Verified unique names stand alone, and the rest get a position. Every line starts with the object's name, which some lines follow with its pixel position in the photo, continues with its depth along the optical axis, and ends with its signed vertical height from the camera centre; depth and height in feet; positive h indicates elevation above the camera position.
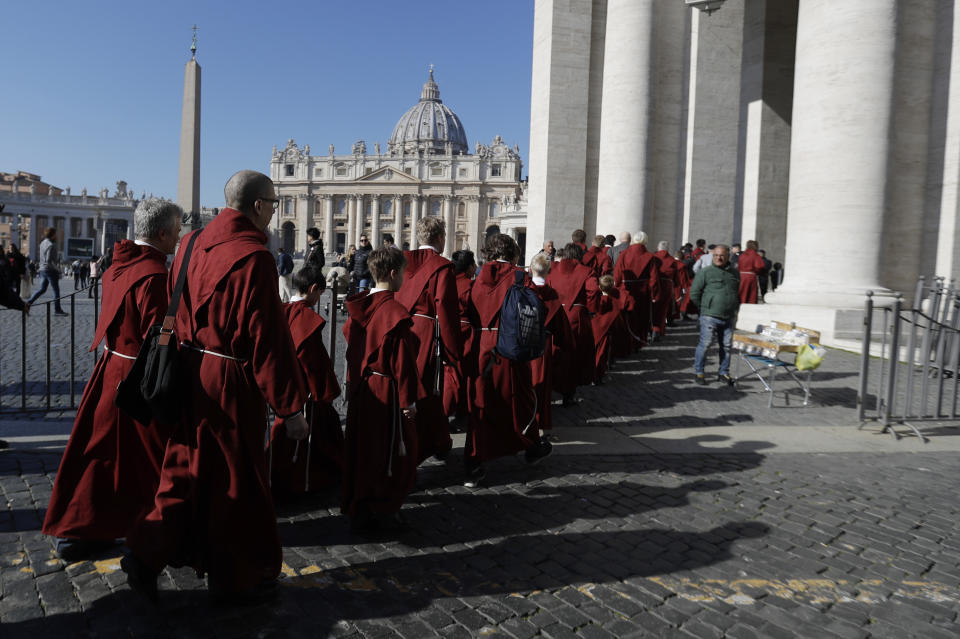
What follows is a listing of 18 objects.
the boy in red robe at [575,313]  21.48 -1.45
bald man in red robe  8.50 -2.03
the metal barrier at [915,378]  18.28 -2.82
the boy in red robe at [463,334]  17.26 -1.70
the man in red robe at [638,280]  31.22 -0.43
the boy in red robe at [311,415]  12.62 -2.90
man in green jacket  24.77 -0.99
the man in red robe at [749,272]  37.42 +0.17
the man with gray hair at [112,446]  9.81 -2.70
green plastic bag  21.06 -2.34
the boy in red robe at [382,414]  11.34 -2.45
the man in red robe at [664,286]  34.88 -0.69
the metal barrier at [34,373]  19.31 -4.18
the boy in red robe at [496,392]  14.47 -2.64
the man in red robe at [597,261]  29.94 +0.32
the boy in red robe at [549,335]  16.69 -1.68
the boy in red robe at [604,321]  25.43 -1.84
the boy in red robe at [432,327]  13.35 -1.22
